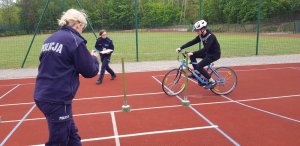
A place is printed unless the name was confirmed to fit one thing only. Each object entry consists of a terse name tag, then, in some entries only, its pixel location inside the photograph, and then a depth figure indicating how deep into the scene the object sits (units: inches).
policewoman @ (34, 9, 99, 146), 113.0
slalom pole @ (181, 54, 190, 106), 252.6
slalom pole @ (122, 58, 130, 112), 241.0
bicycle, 287.3
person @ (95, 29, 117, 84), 356.5
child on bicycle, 270.5
